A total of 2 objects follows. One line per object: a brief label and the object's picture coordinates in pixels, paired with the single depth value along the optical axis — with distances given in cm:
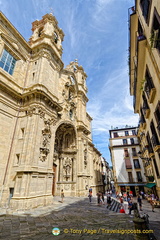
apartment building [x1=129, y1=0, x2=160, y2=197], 616
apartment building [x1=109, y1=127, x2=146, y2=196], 2791
